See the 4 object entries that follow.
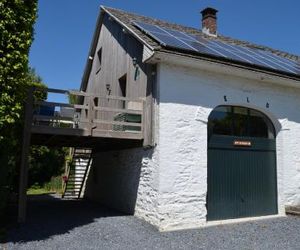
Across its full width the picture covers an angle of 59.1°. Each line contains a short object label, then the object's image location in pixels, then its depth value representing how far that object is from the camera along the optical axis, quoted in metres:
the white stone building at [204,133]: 7.25
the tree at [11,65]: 5.63
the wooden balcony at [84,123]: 7.14
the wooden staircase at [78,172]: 12.50
